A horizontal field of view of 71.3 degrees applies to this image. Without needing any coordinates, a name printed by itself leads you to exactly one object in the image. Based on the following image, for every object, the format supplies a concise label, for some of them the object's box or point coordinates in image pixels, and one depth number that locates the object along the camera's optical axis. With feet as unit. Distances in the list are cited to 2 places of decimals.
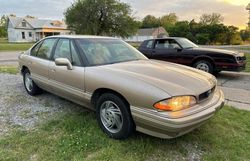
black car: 20.42
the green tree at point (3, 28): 215.30
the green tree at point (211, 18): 193.79
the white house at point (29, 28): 150.55
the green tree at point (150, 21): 228.06
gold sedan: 7.08
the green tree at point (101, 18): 85.34
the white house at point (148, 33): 176.60
